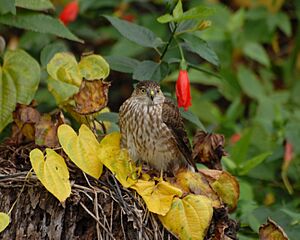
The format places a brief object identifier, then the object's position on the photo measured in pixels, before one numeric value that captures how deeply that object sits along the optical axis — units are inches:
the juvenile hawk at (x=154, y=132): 325.4
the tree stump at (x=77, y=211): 296.2
